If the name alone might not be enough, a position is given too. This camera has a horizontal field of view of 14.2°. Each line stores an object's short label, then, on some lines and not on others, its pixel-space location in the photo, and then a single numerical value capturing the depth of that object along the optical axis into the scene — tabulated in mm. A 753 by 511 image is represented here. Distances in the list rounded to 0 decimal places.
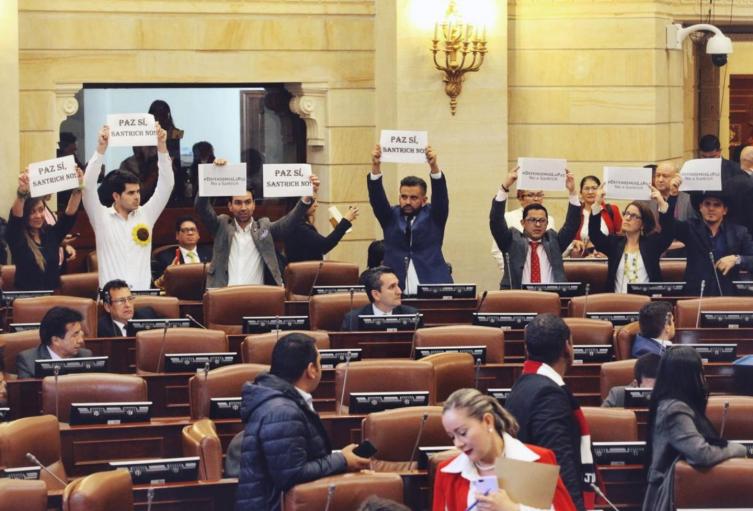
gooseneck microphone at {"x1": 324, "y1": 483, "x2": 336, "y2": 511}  10211
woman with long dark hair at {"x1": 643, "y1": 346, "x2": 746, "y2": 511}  10695
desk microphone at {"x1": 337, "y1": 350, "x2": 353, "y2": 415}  13565
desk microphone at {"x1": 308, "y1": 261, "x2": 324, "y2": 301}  19527
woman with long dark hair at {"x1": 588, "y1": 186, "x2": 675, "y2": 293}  18621
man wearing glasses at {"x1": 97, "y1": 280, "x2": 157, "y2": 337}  16418
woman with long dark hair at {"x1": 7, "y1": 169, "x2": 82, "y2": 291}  18651
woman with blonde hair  8663
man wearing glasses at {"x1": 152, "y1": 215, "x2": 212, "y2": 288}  20437
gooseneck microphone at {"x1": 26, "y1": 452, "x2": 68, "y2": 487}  11116
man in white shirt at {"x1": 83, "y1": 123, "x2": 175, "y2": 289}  18145
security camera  24433
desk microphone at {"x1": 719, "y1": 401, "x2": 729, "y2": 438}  12317
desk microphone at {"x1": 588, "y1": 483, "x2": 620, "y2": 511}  9974
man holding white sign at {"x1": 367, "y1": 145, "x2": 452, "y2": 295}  18889
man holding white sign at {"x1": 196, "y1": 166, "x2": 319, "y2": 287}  19112
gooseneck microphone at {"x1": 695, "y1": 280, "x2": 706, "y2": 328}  16180
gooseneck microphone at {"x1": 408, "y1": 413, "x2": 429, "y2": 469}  12086
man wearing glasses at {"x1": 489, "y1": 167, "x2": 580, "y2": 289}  18710
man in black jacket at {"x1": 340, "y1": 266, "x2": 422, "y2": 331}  16195
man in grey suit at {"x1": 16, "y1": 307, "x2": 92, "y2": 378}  14632
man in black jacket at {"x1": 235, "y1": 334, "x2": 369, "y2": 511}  10174
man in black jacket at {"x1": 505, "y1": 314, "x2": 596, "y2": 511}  9735
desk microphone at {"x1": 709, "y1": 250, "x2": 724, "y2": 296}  18279
